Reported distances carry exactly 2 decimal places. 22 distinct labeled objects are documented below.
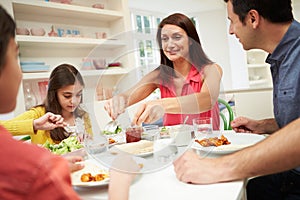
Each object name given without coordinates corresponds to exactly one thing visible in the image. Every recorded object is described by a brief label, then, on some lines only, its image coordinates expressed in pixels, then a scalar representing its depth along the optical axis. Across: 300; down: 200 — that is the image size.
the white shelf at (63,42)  2.42
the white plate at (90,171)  0.65
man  0.65
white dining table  0.59
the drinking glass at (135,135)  1.04
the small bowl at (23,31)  2.40
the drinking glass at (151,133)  1.04
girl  1.43
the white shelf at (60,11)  2.44
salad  1.00
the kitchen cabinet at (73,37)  2.46
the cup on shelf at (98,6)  3.07
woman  1.41
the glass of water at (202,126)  1.09
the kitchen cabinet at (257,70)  5.88
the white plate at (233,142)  0.84
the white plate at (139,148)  0.85
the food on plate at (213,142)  0.93
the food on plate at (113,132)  1.34
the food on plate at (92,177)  0.69
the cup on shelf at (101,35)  3.17
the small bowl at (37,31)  2.53
